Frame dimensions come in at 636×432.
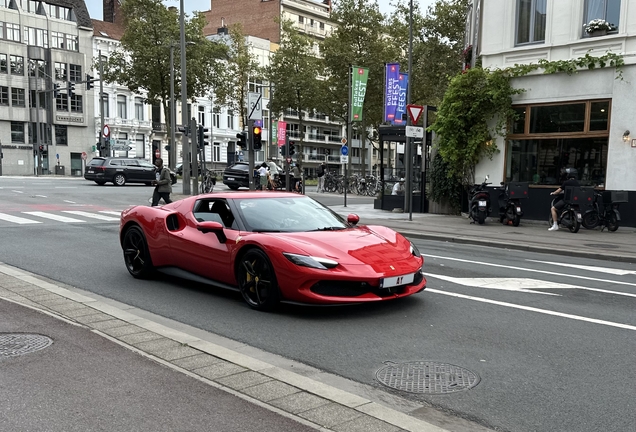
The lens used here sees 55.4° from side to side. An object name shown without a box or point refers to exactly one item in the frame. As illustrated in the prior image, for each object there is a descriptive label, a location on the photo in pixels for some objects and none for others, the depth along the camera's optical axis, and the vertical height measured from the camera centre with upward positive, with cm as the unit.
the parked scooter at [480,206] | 1717 -141
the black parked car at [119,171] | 3559 -119
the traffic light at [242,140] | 2377 +49
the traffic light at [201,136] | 2828 +76
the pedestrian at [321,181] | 3859 -170
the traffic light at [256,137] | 2159 +58
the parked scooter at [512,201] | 1686 -126
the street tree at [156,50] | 4491 +754
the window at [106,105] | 6625 +498
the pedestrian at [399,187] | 2250 -117
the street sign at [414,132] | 1777 +69
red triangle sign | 1791 +130
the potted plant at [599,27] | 1661 +361
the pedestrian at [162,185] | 1894 -106
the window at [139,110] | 6919 +472
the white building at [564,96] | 1633 +175
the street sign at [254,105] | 2097 +166
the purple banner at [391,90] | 2638 +288
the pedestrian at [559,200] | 1569 -110
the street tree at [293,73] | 5375 +719
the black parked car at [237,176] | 3481 -132
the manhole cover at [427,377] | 433 -165
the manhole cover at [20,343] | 495 -165
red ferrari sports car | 606 -106
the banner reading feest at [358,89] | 2919 +325
